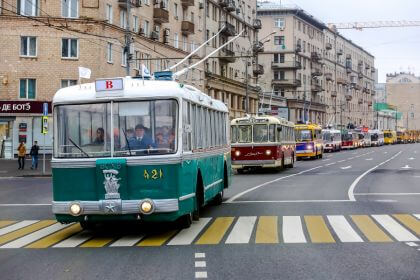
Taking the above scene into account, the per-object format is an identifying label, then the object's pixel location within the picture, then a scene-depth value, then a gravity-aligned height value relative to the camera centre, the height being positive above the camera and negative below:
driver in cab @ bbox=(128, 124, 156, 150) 11.20 -0.19
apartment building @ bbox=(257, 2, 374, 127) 104.31 +11.14
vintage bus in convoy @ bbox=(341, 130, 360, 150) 93.17 -1.53
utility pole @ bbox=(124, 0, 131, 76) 31.34 +4.11
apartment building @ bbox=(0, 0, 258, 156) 46.03 +5.53
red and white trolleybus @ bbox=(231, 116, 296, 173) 32.09 -0.66
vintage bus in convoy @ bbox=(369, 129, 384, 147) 115.81 -1.67
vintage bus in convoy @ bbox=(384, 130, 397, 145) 127.56 -1.66
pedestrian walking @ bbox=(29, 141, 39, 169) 37.06 -1.42
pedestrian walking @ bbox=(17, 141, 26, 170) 36.66 -1.47
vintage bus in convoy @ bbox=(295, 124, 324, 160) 53.62 -1.02
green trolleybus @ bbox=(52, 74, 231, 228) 11.01 -0.40
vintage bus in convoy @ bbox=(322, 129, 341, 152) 75.72 -1.31
